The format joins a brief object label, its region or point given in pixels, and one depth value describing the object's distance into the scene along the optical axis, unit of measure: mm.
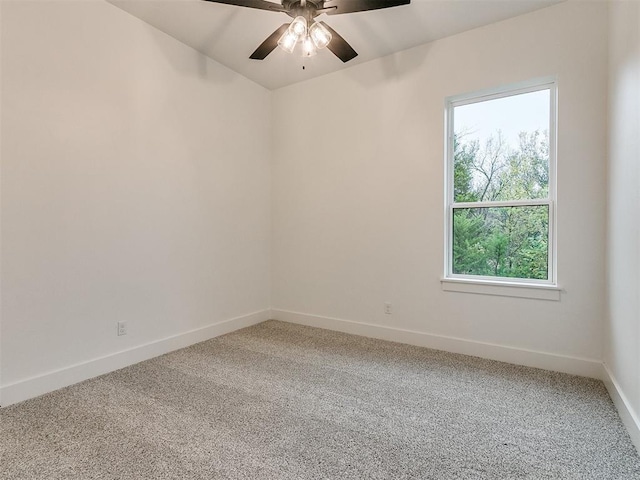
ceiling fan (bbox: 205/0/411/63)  2125
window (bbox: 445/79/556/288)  2729
